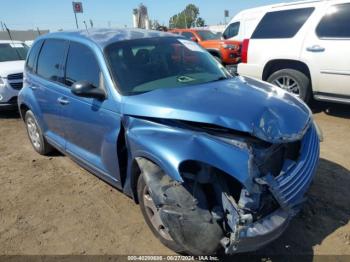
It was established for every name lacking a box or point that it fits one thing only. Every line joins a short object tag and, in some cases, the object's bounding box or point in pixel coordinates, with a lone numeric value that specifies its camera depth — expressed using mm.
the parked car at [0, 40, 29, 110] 8141
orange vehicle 12438
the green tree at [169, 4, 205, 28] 73988
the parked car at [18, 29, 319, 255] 2527
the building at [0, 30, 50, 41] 37284
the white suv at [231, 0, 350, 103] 6124
